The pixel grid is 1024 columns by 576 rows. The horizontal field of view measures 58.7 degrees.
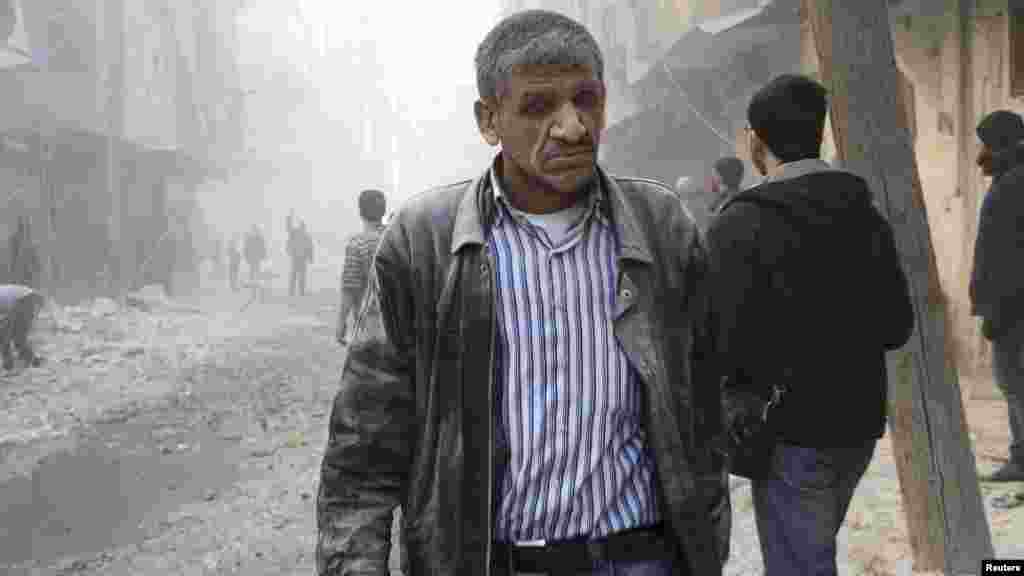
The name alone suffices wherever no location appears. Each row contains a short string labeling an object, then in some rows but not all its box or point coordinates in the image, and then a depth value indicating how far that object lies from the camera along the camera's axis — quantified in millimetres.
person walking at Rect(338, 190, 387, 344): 6379
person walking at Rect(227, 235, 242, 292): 27047
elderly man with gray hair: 1549
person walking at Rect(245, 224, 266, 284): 27406
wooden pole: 3070
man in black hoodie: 2305
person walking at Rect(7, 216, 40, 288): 15844
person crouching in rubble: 10898
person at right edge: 4359
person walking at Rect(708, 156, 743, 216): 5824
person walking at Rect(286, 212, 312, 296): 24375
